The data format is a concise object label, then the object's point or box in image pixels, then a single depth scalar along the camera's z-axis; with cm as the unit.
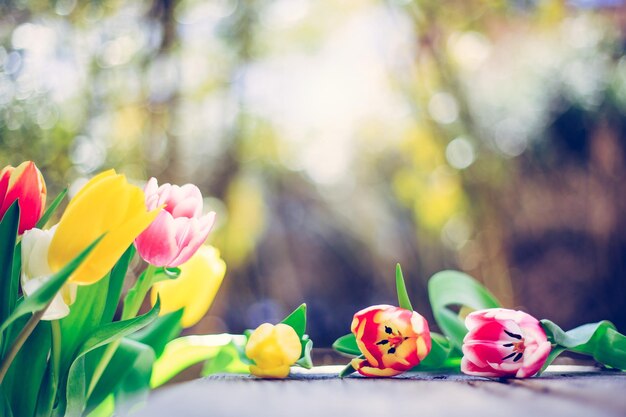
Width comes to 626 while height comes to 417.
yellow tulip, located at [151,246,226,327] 95
